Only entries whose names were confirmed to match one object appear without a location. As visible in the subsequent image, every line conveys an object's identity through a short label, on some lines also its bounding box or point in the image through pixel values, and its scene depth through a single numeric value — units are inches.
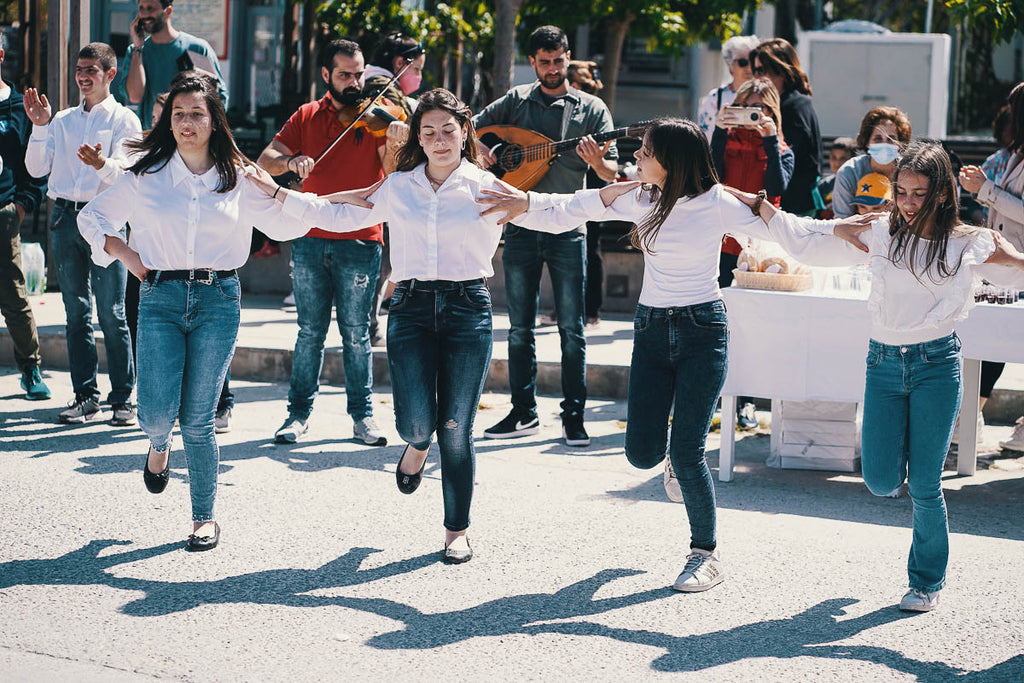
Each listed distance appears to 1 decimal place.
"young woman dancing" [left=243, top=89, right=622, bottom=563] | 199.8
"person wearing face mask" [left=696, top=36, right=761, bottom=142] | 331.0
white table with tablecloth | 251.4
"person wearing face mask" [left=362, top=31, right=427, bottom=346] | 315.6
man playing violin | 279.4
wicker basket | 255.3
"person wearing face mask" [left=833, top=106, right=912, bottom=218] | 307.3
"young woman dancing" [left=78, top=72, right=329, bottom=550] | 203.5
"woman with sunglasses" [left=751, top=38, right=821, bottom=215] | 315.6
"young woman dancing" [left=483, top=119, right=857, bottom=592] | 193.2
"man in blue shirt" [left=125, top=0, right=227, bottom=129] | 333.4
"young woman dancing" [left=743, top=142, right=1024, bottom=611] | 185.8
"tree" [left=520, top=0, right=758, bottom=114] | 707.4
